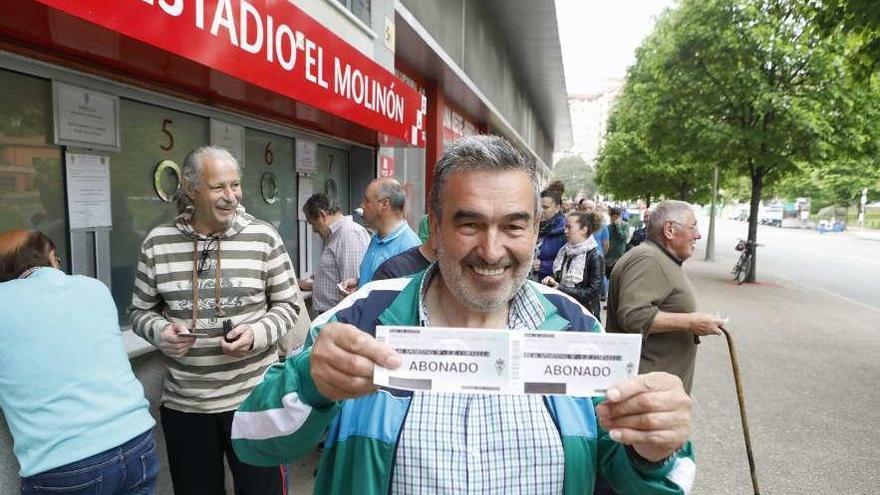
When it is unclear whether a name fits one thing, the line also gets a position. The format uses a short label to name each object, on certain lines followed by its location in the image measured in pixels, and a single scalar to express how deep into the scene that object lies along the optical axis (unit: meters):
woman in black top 5.21
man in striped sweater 2.69
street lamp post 19.11
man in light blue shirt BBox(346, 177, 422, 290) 4.06
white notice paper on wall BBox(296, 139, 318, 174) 5.83
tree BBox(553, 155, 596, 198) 83.25
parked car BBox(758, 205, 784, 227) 56.62
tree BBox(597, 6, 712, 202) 14.07
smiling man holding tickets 1.26
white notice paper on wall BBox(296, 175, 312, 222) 5.96
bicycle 13.44
